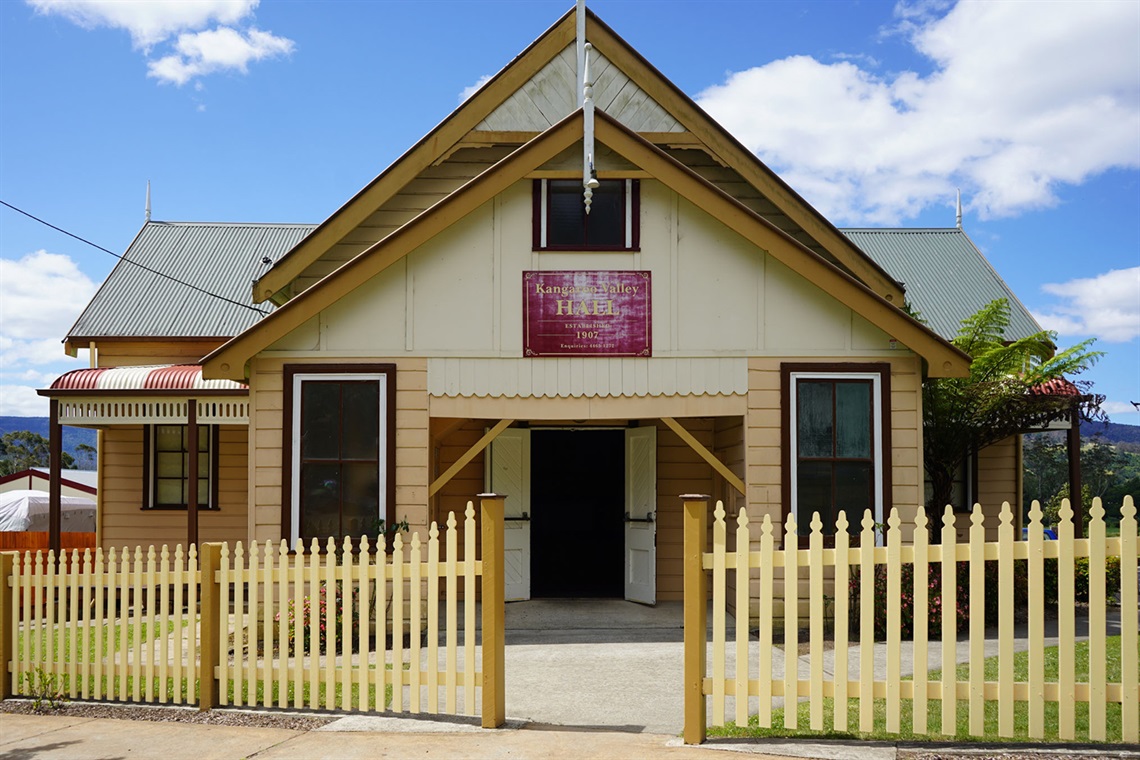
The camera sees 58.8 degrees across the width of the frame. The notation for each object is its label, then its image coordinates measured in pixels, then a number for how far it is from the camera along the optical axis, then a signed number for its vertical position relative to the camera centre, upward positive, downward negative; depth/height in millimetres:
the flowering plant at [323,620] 11195 -2134
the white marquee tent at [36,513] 27094 -2177
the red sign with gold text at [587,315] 11680 +1372
